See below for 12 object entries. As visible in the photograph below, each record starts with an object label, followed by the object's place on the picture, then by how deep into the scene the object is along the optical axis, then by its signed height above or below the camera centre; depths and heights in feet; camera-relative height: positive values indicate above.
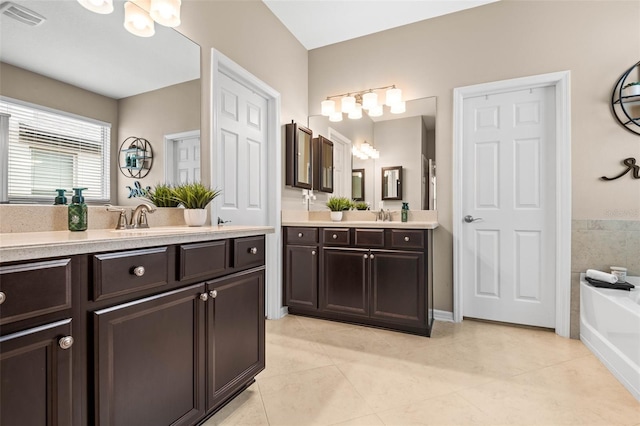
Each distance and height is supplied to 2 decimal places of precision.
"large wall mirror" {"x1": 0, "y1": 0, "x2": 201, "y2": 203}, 4.19 +2.16
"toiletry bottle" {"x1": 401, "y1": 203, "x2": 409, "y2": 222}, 9.69 -0.05
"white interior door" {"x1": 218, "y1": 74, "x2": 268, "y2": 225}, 7.91 +1.59
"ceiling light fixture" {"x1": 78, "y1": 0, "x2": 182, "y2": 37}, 5.31 +3.48
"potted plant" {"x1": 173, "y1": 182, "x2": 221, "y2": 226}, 5.90 +0.19
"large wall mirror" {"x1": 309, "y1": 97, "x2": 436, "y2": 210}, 9.68 +1.96
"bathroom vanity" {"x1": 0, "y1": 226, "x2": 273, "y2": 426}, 2.60 -1.26
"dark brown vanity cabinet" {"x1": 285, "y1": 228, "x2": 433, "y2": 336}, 7.97 -1.82
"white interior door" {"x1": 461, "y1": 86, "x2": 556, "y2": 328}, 8.63 +0.13
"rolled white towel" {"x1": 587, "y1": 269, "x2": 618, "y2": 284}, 7.14 -1.54
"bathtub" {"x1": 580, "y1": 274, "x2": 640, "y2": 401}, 5.66 -2.47
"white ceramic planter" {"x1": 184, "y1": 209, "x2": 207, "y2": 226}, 5.88 -0.10
